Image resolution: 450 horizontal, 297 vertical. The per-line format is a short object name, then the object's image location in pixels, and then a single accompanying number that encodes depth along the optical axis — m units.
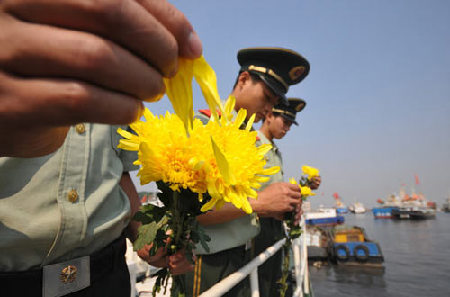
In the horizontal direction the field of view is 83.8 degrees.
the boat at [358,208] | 99.12
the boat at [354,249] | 18.47
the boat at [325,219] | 33.01
